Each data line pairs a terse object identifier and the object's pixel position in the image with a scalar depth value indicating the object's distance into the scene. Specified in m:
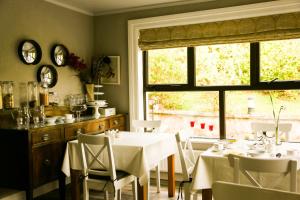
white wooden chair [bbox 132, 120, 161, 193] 3.88
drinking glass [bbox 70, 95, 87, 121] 3.87
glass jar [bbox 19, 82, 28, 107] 3.59
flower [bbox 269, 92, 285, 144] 3.83
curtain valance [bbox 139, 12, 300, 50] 3.66
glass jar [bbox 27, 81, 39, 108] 3.63
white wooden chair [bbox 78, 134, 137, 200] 2.67
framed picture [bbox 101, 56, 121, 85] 4.66
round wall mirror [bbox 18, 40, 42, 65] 3.60
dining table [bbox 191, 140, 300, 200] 2.31
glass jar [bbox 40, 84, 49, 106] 3.73
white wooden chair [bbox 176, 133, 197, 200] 2.73
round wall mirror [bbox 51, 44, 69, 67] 4.06
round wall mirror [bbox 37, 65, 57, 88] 3.85
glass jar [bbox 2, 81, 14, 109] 3.31
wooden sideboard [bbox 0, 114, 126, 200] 3.00
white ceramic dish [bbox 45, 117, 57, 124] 3.43
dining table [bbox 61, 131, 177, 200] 2.83
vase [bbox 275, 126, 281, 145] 2.89
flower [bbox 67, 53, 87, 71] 4.29
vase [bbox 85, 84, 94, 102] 4.53
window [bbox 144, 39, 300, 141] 3.85
